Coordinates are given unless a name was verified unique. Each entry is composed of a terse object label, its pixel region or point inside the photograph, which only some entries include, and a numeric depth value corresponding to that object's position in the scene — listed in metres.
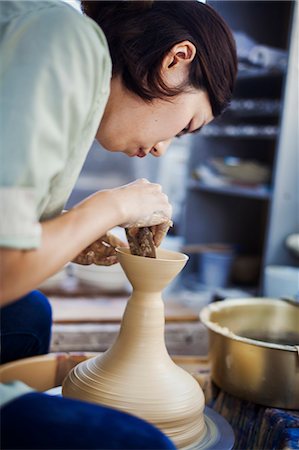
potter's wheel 1.36
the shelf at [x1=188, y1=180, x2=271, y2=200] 2.95
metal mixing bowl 1.57
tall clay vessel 1.30
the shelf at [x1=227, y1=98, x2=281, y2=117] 3.11
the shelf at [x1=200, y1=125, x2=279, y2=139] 3.01
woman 0.96
